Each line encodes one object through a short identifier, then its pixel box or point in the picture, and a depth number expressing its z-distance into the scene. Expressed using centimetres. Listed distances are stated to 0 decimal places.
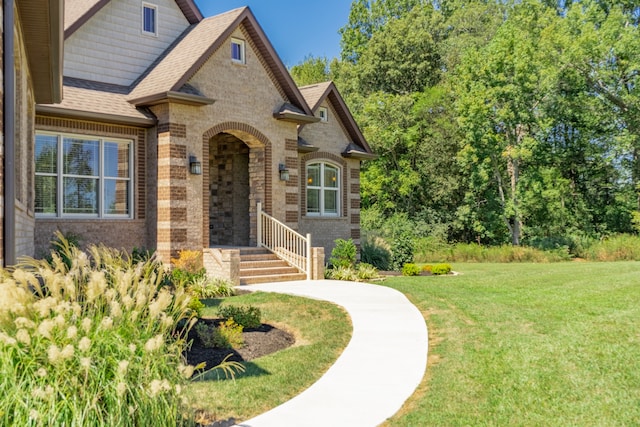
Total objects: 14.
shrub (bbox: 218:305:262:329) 977
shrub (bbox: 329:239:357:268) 1816
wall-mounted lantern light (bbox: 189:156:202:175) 1602
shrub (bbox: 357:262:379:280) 1736
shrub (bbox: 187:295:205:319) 970
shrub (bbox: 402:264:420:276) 1902
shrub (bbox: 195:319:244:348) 835
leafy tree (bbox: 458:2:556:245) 3027
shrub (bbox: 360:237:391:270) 2214
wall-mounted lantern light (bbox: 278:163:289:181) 1848
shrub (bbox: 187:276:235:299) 1369
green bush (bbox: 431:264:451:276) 1936
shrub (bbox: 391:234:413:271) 2097
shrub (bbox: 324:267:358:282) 1719
